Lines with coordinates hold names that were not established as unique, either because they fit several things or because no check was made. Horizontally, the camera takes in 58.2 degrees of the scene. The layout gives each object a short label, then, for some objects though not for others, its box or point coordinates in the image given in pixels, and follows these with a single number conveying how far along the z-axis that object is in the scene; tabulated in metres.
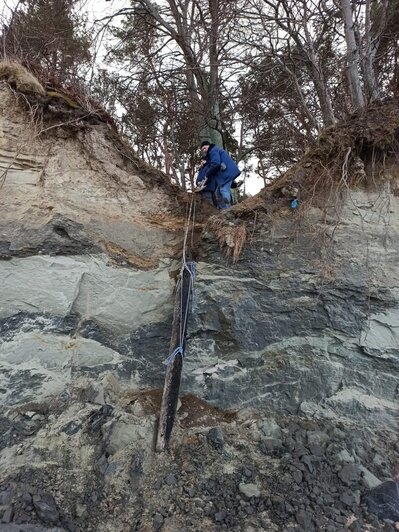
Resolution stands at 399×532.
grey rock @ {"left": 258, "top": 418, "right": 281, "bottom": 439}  3.81
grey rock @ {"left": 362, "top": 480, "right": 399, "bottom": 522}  3.11
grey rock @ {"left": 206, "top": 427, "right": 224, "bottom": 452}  3.66
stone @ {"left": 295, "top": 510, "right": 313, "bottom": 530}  2.97
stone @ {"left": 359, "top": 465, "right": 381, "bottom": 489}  3.35
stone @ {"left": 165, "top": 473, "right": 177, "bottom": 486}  3.30
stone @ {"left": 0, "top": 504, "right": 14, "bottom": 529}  2.71
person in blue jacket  5.50
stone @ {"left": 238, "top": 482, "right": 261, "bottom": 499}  3.24
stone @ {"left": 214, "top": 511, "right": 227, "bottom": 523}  3.01
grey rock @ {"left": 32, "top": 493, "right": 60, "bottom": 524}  2.82
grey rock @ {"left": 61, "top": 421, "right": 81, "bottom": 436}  3.48
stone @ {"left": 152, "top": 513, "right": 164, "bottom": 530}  2.94
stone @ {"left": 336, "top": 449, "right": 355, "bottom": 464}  3.56
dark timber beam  3.67
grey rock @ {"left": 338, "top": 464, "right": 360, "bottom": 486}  3.38
